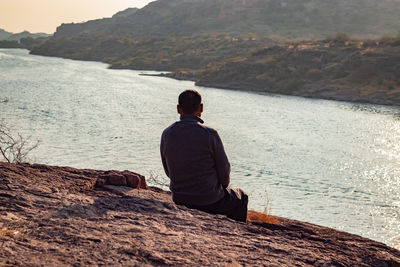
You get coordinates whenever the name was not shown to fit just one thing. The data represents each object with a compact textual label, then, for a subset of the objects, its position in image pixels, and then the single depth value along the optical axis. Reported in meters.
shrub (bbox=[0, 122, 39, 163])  18.77
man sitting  4.73
